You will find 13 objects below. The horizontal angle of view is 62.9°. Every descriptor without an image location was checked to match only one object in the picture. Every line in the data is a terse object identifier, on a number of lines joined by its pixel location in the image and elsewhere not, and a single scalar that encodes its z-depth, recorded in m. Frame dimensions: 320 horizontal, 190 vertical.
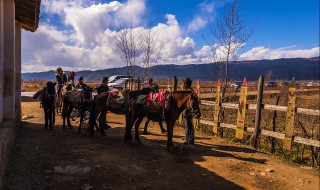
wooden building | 6.89
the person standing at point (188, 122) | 8.34
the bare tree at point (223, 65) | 11.02
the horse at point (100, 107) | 9.17
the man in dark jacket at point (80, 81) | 10.99
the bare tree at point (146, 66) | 16.42
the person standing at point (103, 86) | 9.95
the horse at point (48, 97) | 9.76
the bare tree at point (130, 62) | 16.82
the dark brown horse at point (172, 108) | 7.59
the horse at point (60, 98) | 13.37
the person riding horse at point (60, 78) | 12.62
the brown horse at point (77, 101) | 9.80
